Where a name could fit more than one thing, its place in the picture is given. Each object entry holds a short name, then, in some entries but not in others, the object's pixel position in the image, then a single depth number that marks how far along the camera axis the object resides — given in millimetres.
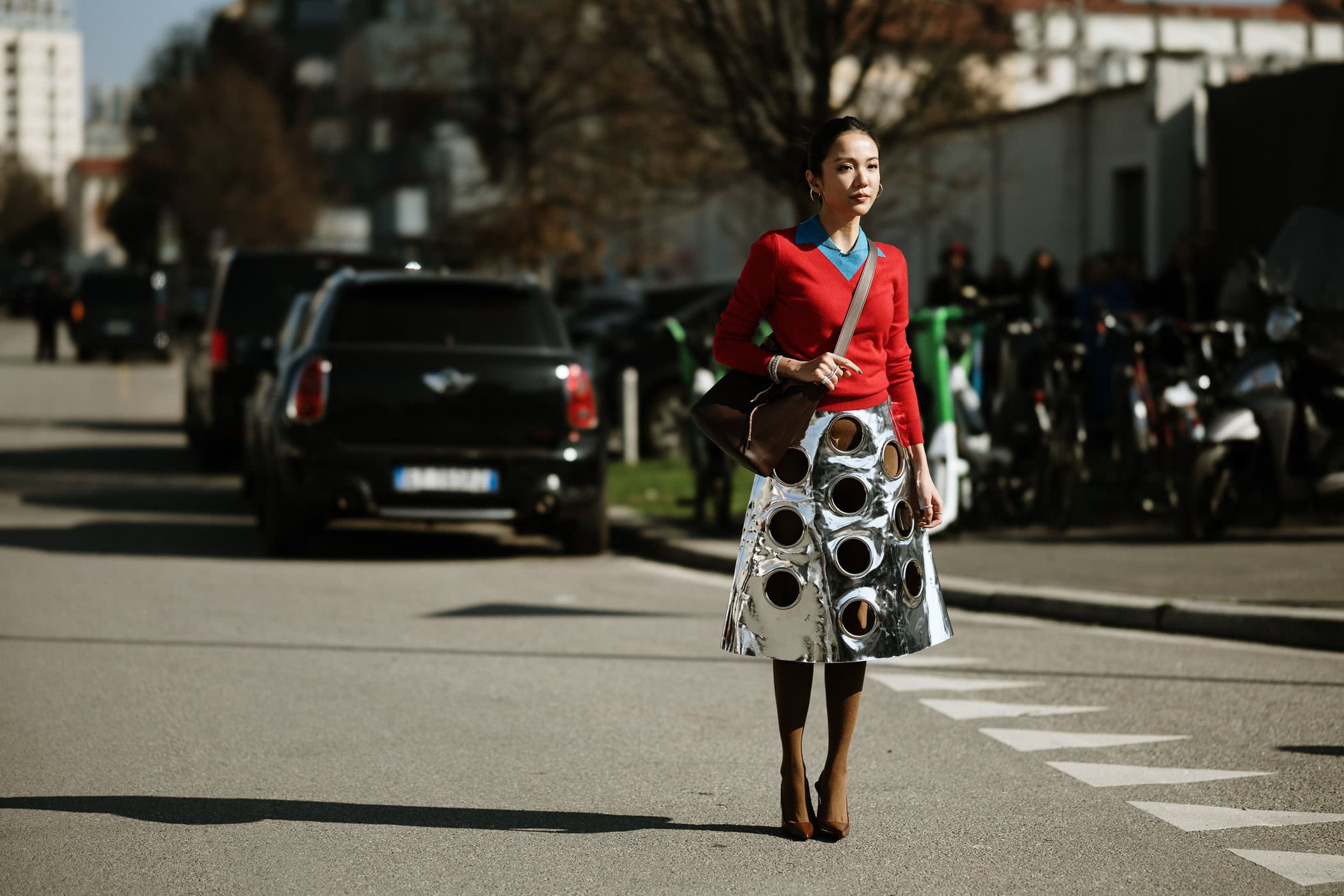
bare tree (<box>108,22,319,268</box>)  81375
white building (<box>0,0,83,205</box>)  188750
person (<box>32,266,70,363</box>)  42375
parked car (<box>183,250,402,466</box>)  18312
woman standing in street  5387
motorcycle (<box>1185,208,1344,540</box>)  11820
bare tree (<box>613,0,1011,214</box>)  18219
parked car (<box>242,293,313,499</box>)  13836
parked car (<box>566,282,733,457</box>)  20031
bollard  18875
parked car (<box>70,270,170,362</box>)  45812
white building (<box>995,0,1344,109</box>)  40656
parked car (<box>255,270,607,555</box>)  12234
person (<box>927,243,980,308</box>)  17062
